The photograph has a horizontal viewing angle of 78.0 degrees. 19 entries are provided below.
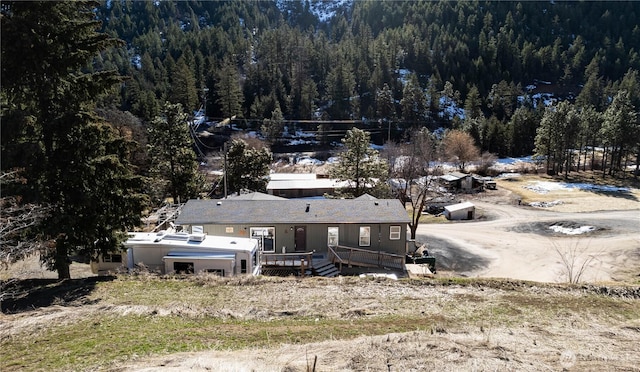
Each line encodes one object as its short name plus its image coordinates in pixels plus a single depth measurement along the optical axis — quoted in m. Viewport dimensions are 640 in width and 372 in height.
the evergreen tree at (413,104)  92.06
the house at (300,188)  45.12
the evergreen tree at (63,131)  12.83
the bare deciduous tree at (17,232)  9.91
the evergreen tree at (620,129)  57.00
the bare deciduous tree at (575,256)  24.02
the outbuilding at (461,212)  40.25
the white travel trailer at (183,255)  17.53
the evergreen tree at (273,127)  78.81
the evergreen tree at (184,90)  79.00
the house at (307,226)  22.58
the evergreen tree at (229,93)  82.44
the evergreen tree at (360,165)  34.22
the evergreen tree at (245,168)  39.75
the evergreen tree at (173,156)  33.78
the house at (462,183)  54.16
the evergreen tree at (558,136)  60.38
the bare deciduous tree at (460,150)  64.38
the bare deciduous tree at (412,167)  36.75
